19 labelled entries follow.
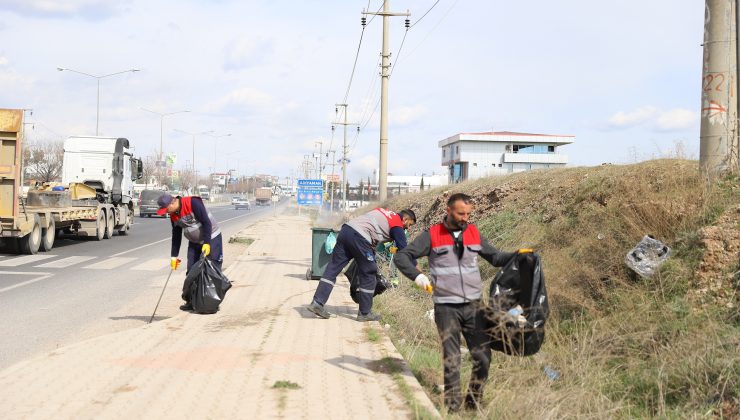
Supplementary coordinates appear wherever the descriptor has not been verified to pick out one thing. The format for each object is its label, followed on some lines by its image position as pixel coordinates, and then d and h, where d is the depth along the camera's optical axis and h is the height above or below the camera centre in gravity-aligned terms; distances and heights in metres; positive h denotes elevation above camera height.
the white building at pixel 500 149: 83.00 +5.31
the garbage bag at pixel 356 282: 9.48 -1.17
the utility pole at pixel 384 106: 23.08 +2.75
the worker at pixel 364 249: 8.74 -0.70
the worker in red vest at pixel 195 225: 9.35 -0.49
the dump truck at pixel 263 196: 119.75 -1.24
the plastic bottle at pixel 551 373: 5.88 -1.43
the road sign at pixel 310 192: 41.53 -0.10
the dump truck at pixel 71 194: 17.50 -0.30
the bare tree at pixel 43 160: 69.62 +2.28
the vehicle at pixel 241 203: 86.14 -1.71
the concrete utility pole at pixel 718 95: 8.42 +1.21
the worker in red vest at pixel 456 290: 5.43 -0.71
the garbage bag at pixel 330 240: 12.80 -0.85
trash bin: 13.19 -1.15
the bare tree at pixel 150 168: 106.46 +2.96
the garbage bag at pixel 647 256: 7.12 -0.56
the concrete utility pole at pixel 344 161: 51.23 +2.21
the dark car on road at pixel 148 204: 50.34 -1.22
